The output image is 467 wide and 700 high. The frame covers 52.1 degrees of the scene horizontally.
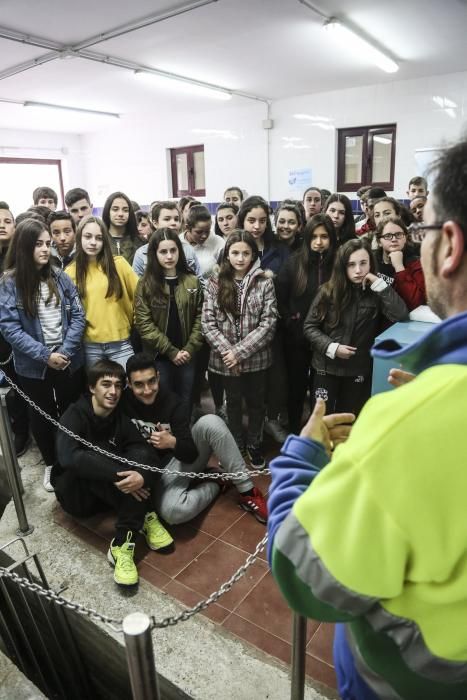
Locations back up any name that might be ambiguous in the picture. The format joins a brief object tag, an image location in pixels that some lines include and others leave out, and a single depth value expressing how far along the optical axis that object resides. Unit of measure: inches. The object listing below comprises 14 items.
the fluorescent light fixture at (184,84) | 277.0
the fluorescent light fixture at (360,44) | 195.0
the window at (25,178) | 470.3
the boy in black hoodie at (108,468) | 104.3
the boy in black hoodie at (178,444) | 112.0
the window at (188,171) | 409.4
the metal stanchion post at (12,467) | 106.7
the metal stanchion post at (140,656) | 46.7
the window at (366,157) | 309.3
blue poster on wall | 342.7
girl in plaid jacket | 131.0
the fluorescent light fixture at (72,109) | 351.6
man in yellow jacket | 27.6
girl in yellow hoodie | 132.1
